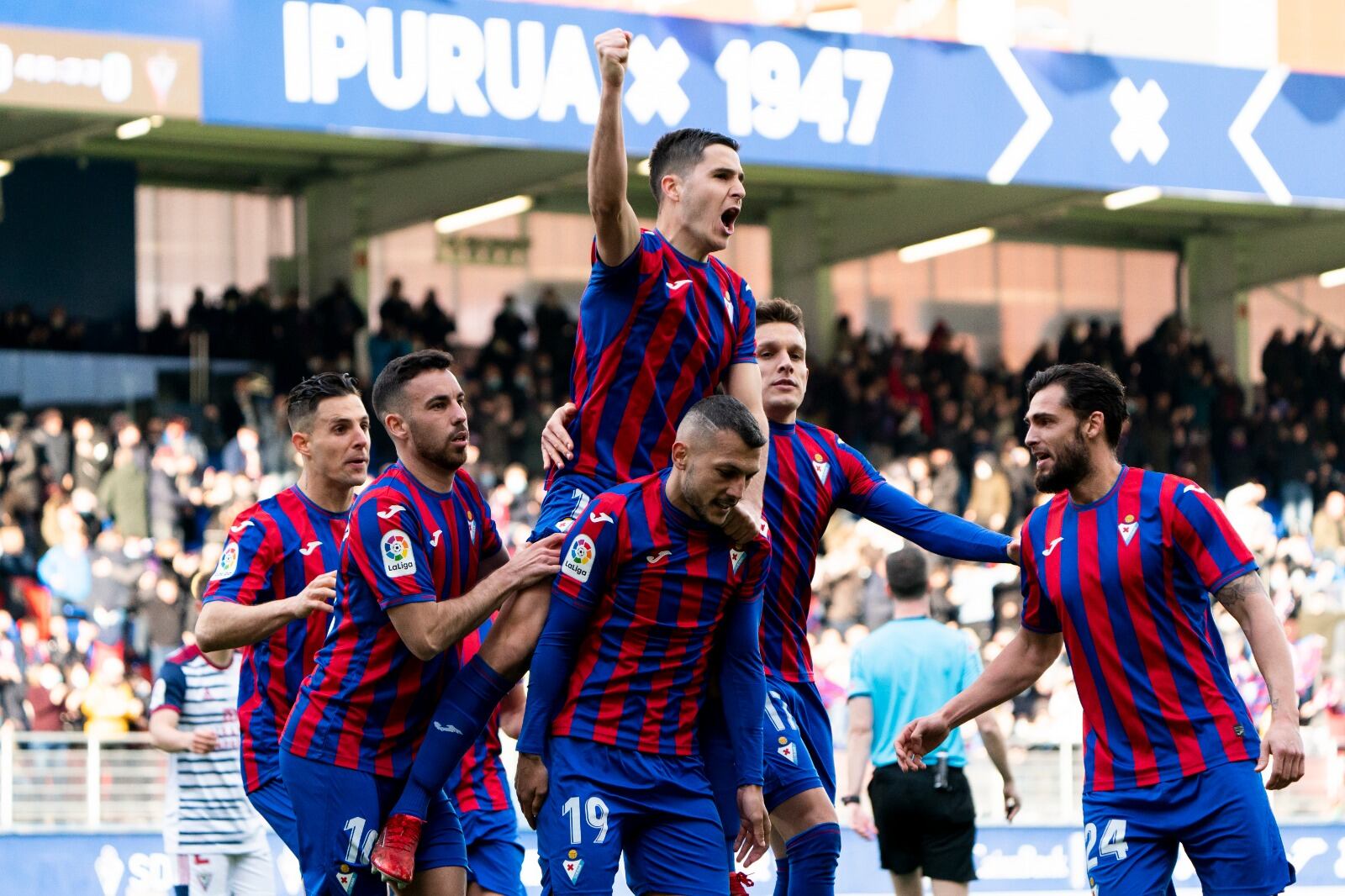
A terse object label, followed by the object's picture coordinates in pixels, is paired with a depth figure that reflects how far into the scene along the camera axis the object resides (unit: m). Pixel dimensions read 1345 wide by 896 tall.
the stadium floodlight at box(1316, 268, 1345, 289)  28.73
